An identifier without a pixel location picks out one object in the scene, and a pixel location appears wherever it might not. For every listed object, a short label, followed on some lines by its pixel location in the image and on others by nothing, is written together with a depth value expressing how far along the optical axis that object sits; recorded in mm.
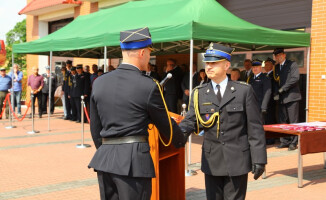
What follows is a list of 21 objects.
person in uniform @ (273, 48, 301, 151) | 9172
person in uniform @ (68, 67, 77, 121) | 14820
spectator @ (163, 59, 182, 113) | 12125
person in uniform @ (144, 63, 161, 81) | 12830
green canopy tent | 7863
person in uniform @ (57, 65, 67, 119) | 16078
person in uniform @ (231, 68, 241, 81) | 10180
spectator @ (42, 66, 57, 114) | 16766
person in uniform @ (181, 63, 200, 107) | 11594
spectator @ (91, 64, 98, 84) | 14844
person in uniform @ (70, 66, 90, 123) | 14633
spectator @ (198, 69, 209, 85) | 11190
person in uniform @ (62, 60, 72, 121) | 15641
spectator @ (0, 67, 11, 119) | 15383
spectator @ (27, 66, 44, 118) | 15984
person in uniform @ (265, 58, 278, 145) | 9828
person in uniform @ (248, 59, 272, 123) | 9403
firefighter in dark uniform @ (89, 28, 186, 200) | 2730
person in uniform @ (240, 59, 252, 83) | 10548
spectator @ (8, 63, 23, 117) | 16641
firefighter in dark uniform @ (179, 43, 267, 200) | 3439
